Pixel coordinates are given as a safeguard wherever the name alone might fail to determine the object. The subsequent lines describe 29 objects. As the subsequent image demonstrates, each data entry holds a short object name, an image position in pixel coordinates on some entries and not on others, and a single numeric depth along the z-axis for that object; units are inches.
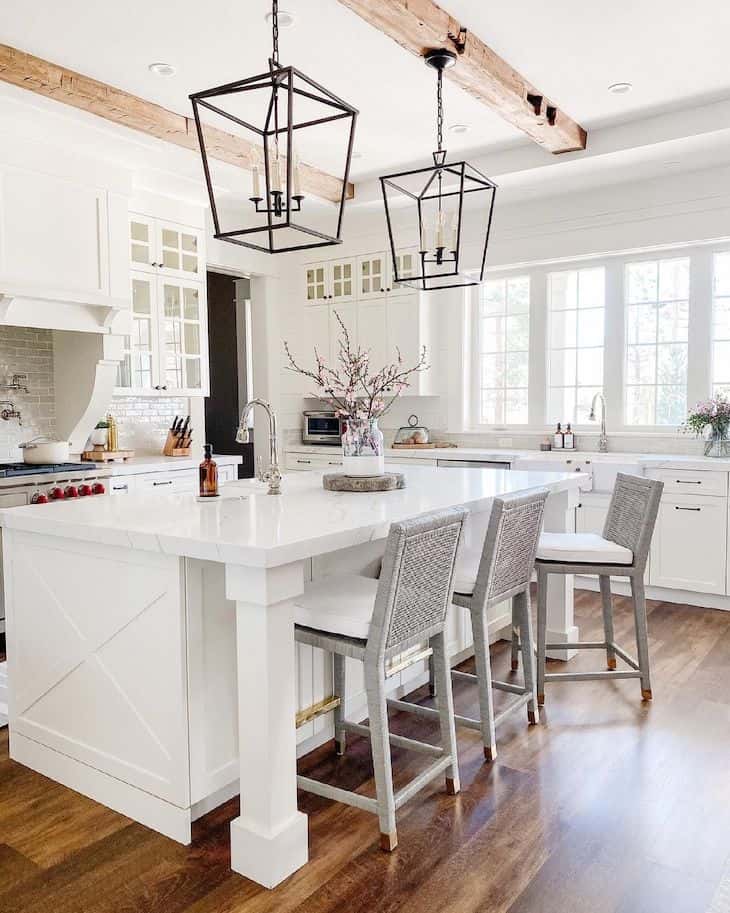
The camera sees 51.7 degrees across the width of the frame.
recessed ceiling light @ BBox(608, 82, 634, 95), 156.1
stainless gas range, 159.2
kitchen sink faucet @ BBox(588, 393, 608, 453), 218.8
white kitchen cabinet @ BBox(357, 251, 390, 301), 247.9
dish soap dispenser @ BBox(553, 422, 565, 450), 223.5
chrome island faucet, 112.0
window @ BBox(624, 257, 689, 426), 210.7
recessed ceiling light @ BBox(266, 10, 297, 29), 125.5
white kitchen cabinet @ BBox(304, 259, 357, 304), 257.0
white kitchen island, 79.9
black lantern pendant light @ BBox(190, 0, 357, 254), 80.7
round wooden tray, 122.7
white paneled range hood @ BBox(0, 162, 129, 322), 160.6
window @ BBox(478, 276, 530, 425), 239.1
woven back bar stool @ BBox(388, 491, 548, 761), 103.9
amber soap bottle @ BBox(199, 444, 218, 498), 112.5
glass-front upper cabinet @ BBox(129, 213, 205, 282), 200.7
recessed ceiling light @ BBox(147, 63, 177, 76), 145.5
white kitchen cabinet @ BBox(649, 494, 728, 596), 181.3
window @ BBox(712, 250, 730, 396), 203.3
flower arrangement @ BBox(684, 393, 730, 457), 189.0
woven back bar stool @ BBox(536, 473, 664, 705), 122.8
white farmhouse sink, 194.9
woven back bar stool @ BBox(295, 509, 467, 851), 83.6
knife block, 218.2
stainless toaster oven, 260.7
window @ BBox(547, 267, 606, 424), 225.6
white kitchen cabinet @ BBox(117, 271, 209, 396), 202.5
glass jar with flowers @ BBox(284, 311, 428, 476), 122.3
